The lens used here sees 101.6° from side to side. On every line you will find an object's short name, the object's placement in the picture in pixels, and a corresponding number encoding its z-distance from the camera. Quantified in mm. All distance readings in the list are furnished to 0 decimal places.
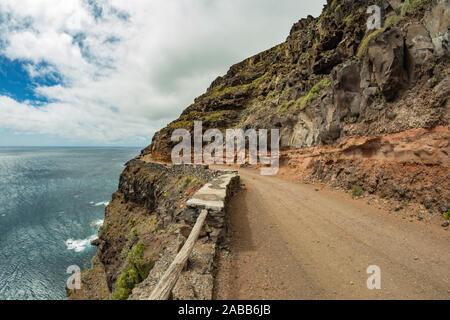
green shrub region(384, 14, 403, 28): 10805
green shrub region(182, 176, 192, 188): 14978
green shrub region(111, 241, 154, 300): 7023
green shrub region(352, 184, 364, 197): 9641
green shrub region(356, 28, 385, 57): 14217
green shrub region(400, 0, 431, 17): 9336
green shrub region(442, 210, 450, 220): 6433
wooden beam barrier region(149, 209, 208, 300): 3036
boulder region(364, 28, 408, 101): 9250
